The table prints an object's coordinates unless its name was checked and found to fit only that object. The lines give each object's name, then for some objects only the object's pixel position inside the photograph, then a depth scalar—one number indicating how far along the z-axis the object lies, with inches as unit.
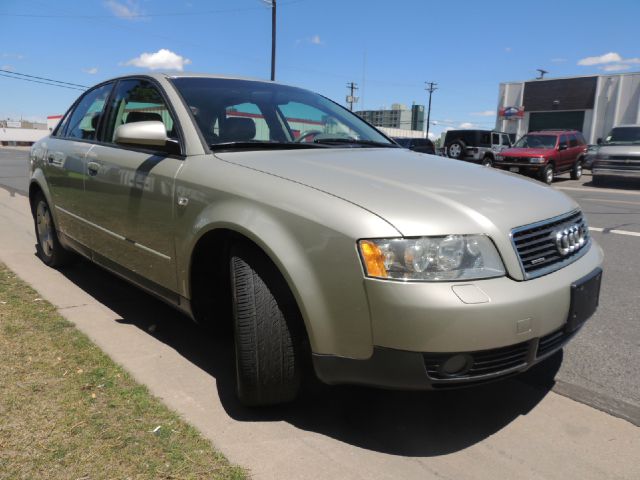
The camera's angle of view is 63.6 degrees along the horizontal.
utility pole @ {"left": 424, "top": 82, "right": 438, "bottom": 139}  2546.5
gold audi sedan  75.1
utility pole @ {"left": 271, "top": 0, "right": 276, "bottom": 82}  930.7
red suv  631.8
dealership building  1378.0
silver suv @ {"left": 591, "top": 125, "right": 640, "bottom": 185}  588.7
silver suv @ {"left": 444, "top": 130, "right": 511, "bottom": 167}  843.4
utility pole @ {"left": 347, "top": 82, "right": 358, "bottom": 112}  1359.5
